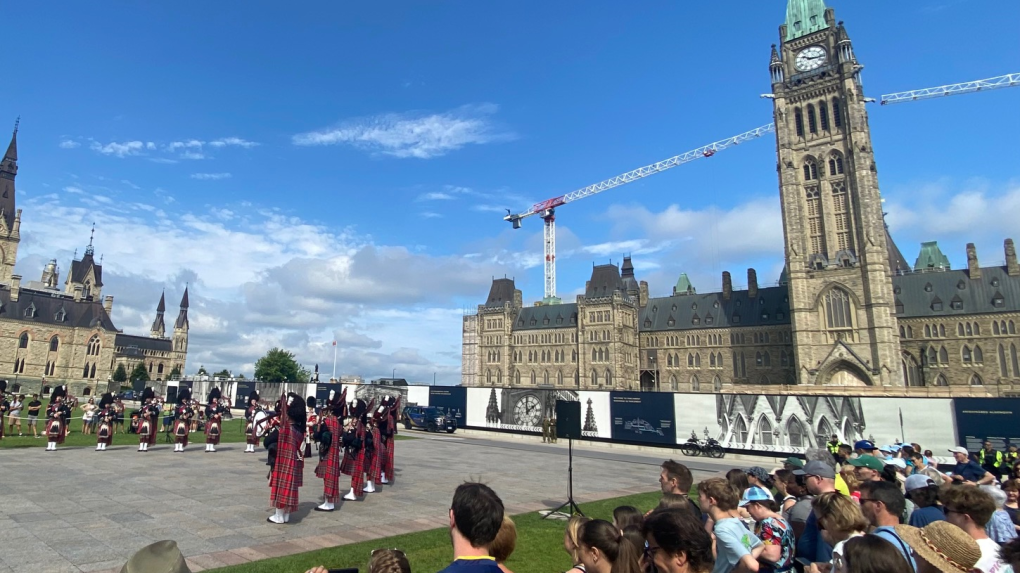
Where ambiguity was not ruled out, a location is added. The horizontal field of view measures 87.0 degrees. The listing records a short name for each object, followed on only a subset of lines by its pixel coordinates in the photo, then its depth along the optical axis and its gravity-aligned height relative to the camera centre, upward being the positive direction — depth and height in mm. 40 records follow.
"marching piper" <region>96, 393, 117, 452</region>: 19483 -1725
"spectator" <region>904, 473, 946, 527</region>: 5332 -1299
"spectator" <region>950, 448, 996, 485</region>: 8557 -1562
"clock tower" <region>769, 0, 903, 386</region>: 63125 +19674
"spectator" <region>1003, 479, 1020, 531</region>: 6793 -1751
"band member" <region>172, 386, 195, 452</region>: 20391 -1795
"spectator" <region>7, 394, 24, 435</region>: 24025 -1371
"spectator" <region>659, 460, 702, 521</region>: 5840 -1089
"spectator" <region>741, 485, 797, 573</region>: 4543 -1370
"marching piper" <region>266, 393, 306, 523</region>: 10539 -1659
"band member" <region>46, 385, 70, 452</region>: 18906 -1534
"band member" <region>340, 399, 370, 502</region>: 13430 -1765
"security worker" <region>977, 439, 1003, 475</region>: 14128 -2328
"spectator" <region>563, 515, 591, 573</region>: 4145 -1257
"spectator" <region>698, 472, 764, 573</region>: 4388 -1247
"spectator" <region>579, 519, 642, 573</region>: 3746 -1183
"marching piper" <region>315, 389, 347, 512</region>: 12086 -1534
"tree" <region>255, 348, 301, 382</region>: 106250 +2358
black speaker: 13241 -975
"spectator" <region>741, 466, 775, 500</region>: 8404 -1486
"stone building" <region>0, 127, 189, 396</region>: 87375 +8021
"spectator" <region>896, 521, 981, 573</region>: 3070 -982
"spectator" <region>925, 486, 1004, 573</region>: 4473 -1095
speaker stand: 11703 -2915
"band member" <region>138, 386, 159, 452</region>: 20031 -1707
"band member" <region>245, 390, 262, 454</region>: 21281 -2211
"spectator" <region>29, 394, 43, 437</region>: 24662 -1549
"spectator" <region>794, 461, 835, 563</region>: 4969 -1534
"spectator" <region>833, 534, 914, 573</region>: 2674 -889
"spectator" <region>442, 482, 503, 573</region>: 3379 -909
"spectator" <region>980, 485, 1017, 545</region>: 5934 -1624
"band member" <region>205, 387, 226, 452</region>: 20922 -1919
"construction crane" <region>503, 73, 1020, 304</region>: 132625 +41266
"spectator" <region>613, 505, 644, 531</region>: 4859 -1239
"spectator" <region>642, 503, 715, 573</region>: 3443 -1049
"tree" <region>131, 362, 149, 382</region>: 107438 +973
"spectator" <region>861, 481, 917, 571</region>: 4559 -1046
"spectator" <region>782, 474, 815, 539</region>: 5855 -1471
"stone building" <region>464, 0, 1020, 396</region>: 63375 +9936
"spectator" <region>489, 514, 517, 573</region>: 3807 -1147
